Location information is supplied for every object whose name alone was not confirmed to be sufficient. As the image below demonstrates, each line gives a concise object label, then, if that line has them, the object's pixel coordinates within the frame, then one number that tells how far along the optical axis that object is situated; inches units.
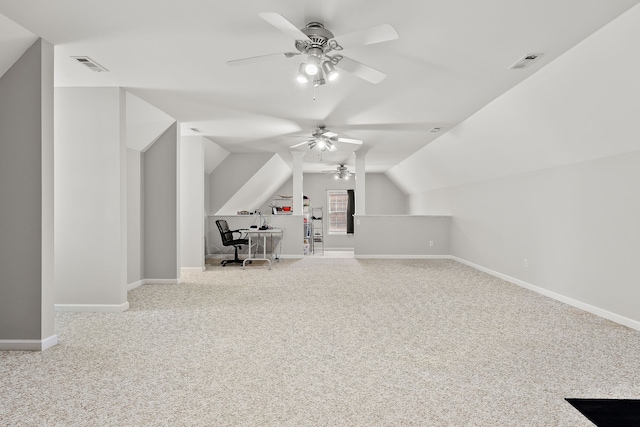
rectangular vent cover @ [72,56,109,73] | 133.7
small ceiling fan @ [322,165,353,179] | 397.7
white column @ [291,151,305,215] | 337.4
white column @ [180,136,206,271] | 264.4
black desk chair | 290.4
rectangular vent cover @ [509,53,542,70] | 130.4
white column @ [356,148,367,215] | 343.9
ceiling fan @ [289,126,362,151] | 237.1
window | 501.7
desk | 286.4
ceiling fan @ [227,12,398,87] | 96.2
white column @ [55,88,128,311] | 156.6
